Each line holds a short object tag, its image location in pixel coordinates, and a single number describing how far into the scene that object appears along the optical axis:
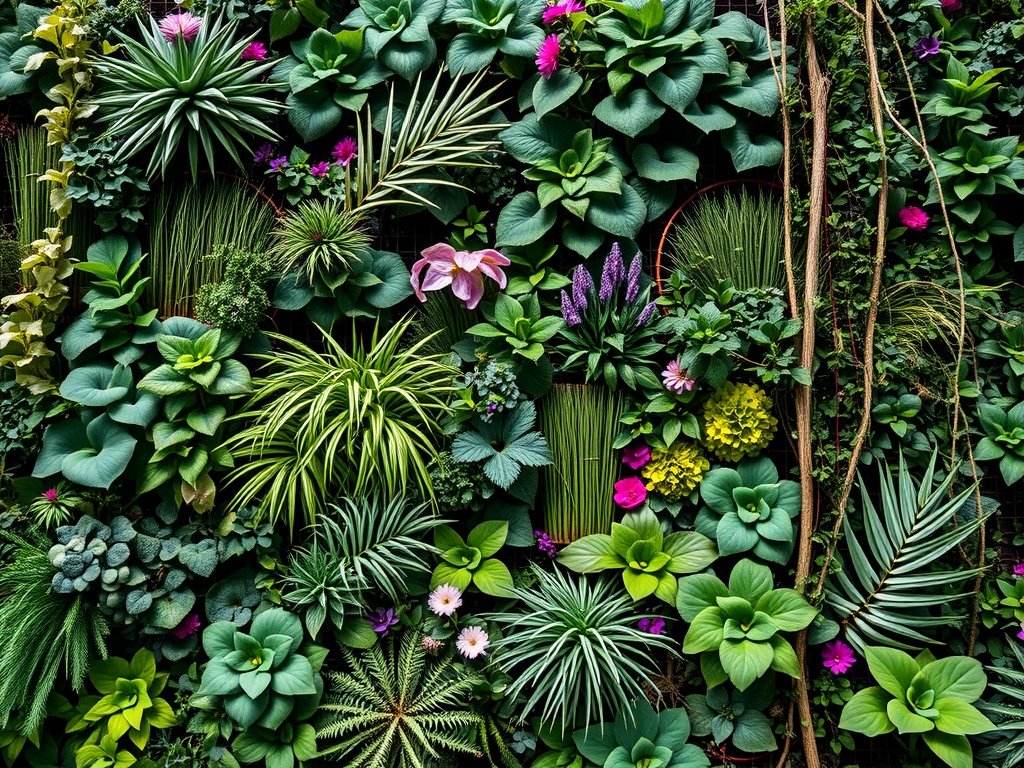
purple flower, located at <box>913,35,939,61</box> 2.79
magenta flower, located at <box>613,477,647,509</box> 2.64
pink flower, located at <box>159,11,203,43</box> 2.79
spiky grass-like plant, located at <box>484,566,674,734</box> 2.43
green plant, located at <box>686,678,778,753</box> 2.51
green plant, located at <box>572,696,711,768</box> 2.46
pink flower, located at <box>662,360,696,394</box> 2.60
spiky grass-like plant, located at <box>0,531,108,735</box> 2.43
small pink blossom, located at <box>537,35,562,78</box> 2.63
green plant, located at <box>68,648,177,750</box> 2.53
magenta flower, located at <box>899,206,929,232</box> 2.77
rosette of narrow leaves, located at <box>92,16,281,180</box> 2.69
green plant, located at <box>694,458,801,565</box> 2.55
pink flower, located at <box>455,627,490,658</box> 2.50
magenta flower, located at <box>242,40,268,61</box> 2.82
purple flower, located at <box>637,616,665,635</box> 2.59
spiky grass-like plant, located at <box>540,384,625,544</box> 2.71
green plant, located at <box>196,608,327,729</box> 2.41
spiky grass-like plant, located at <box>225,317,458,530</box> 2.54
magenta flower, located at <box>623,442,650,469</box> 2.66
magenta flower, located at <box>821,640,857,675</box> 2.54
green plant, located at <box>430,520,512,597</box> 2.58
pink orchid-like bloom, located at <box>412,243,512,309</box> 2.64
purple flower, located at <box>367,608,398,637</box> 2.58
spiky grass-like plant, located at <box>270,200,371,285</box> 2.62
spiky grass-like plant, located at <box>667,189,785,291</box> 2.72
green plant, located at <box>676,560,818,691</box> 2.41
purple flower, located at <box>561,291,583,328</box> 2.64
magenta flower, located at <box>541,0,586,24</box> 2.67
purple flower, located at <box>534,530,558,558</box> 2.68
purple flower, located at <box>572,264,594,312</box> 2.63
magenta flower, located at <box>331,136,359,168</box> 2.82
